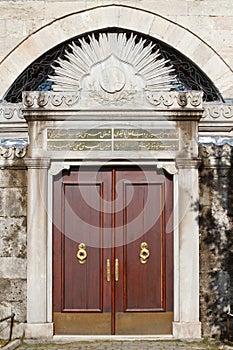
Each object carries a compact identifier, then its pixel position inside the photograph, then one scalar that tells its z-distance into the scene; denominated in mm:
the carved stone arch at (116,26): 12023
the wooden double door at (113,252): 9609
